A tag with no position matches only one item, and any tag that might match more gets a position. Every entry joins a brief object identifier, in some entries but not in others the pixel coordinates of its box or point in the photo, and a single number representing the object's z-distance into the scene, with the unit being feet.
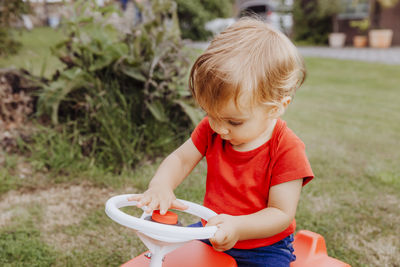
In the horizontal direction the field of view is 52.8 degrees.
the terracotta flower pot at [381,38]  45.85
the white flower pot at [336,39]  49.45
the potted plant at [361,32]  48.20
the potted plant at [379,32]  46.01
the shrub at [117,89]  8.68
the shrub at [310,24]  53.47
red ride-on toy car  3.13
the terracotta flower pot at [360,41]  48.65
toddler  3.72
